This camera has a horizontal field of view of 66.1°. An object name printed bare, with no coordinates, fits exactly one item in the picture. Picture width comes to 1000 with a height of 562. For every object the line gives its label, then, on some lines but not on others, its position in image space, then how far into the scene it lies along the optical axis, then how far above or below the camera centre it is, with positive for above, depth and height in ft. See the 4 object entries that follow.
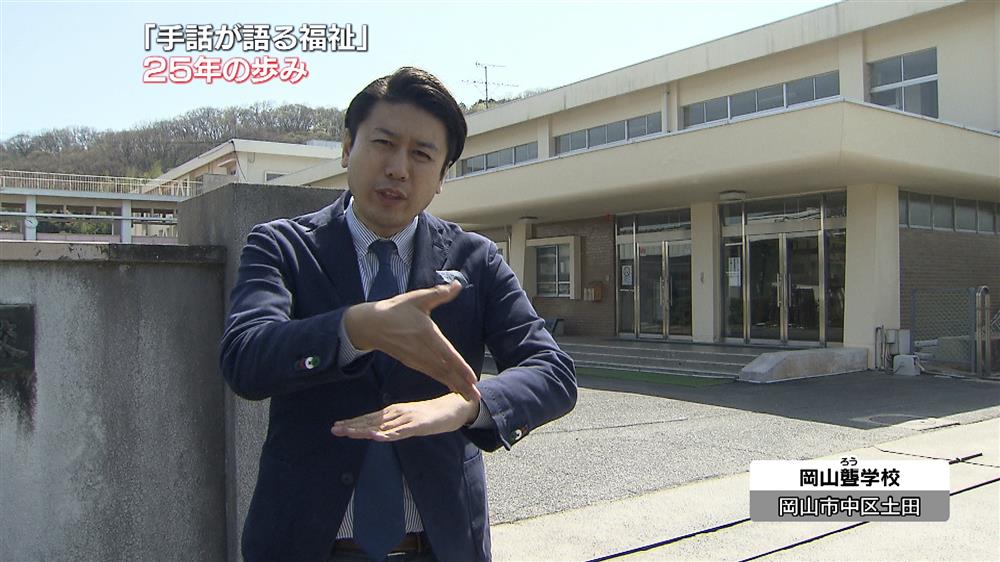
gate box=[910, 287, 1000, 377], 40.93 -2.49
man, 4.91 -0.51
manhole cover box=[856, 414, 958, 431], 27.53 -4.88
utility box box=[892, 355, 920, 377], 42.04 -4.24
